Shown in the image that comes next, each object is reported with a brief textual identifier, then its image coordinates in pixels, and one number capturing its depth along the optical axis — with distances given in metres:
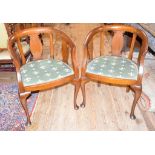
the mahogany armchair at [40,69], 1.80
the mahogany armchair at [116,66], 1.86
